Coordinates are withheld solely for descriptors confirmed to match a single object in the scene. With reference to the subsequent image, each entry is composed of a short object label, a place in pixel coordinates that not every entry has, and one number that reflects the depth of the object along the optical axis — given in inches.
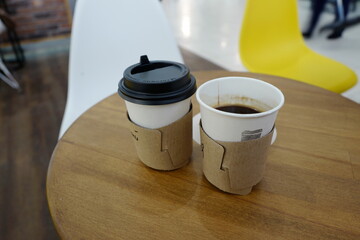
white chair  45.5
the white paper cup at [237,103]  15.8
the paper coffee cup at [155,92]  17.3
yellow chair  55.2
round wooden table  17.2
